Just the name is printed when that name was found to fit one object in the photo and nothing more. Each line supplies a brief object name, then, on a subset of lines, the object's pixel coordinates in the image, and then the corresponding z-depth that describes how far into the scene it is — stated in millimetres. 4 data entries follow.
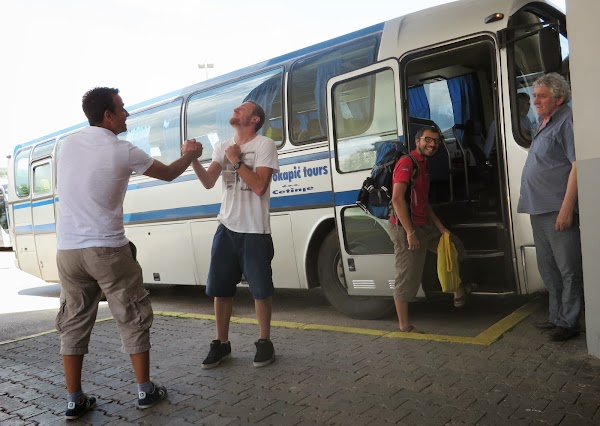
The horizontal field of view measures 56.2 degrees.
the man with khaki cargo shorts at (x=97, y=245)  3568
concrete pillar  3545
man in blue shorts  4387
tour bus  4992
